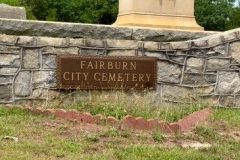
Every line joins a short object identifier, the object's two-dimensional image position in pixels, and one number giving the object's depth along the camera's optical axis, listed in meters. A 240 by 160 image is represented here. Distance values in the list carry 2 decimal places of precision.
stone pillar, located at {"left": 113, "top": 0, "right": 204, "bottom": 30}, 9.03
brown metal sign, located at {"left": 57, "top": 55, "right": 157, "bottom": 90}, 7.36
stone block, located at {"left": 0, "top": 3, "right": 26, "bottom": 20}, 9.03
